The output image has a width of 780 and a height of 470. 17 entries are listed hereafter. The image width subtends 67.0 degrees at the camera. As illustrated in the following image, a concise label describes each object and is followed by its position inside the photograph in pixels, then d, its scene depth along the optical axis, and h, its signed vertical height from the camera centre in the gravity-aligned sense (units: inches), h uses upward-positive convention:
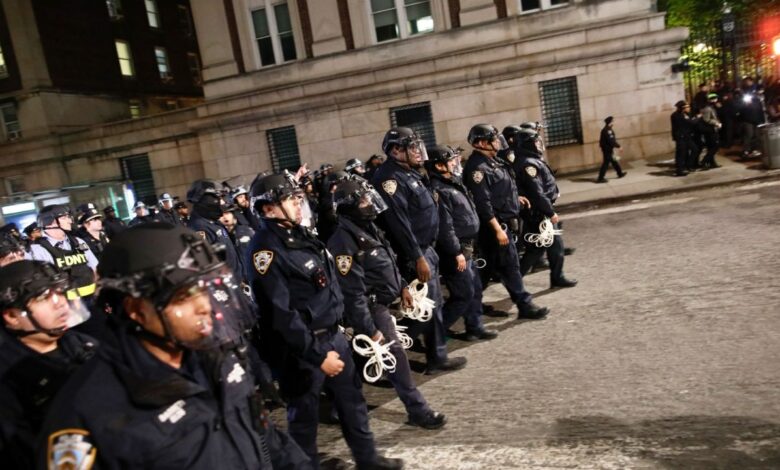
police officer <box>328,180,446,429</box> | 170.9 -37.2
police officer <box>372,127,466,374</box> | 215.3 -27.6
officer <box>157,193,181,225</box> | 525.3 -25.4
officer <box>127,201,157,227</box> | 530.4 -22.9
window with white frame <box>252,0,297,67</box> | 799.1 +179.4
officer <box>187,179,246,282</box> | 281.0 -16.3
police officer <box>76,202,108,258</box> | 343.3 -18.7
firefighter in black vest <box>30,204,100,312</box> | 251.6 -22.9
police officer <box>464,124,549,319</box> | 259.4 -35.8
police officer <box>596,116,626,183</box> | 593.3 -31.6
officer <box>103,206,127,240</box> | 535.3 -29.3
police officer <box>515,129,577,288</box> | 288.4 -33.4
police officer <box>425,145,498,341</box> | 239.9 -42.6
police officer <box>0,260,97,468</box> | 97.7 -27.6
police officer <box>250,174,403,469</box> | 140.4 -37.1
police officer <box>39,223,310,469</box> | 71.1 -24.5
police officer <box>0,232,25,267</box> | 220.5 -16.5
